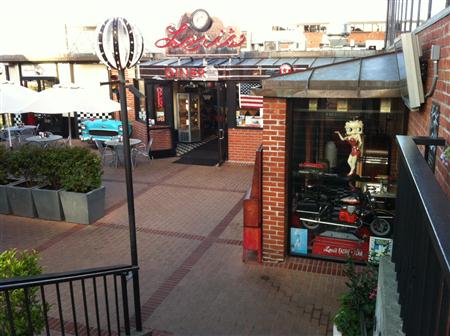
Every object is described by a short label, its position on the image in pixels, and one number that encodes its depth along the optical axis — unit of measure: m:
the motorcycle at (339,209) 6.14
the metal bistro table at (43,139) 13.63
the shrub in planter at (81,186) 8.15
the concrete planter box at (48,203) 8.28
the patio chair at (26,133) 16.30
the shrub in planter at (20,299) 3.41
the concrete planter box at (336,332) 3.84
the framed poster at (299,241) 6.49
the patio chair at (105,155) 13.55
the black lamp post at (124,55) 4.30
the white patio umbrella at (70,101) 9.96
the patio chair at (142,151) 13.38
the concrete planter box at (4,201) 8.74
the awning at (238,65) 12.54
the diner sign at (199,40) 12.96
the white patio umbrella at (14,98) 10.11
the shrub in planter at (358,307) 3.68
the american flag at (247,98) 12.96
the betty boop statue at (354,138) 5.97
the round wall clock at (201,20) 13.01
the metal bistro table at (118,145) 12.68
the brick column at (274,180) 5.99
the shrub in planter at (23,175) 8.53
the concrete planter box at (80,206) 8.13
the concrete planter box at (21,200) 8.53
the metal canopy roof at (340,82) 5.33
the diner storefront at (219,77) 12.75
